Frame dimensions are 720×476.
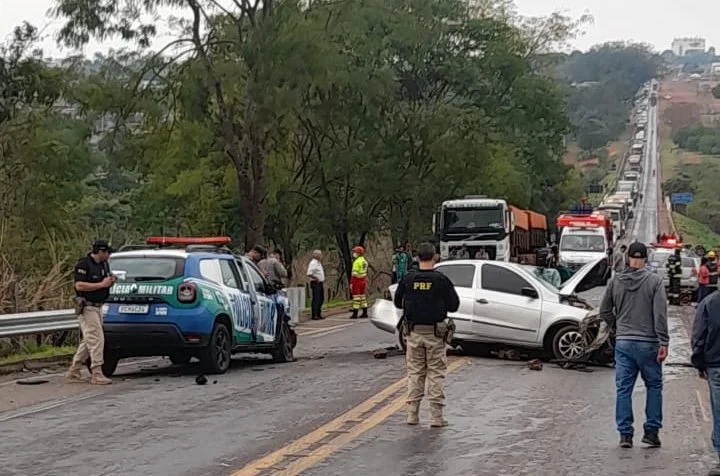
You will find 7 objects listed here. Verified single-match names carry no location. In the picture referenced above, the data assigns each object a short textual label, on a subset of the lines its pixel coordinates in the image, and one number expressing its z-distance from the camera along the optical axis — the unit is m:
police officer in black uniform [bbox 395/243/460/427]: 11.01
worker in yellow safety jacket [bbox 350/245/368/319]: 28.94
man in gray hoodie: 10.03
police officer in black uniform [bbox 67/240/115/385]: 14.41
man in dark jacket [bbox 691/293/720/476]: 9.05
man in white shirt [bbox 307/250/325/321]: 27.73
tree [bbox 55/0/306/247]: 29.03
